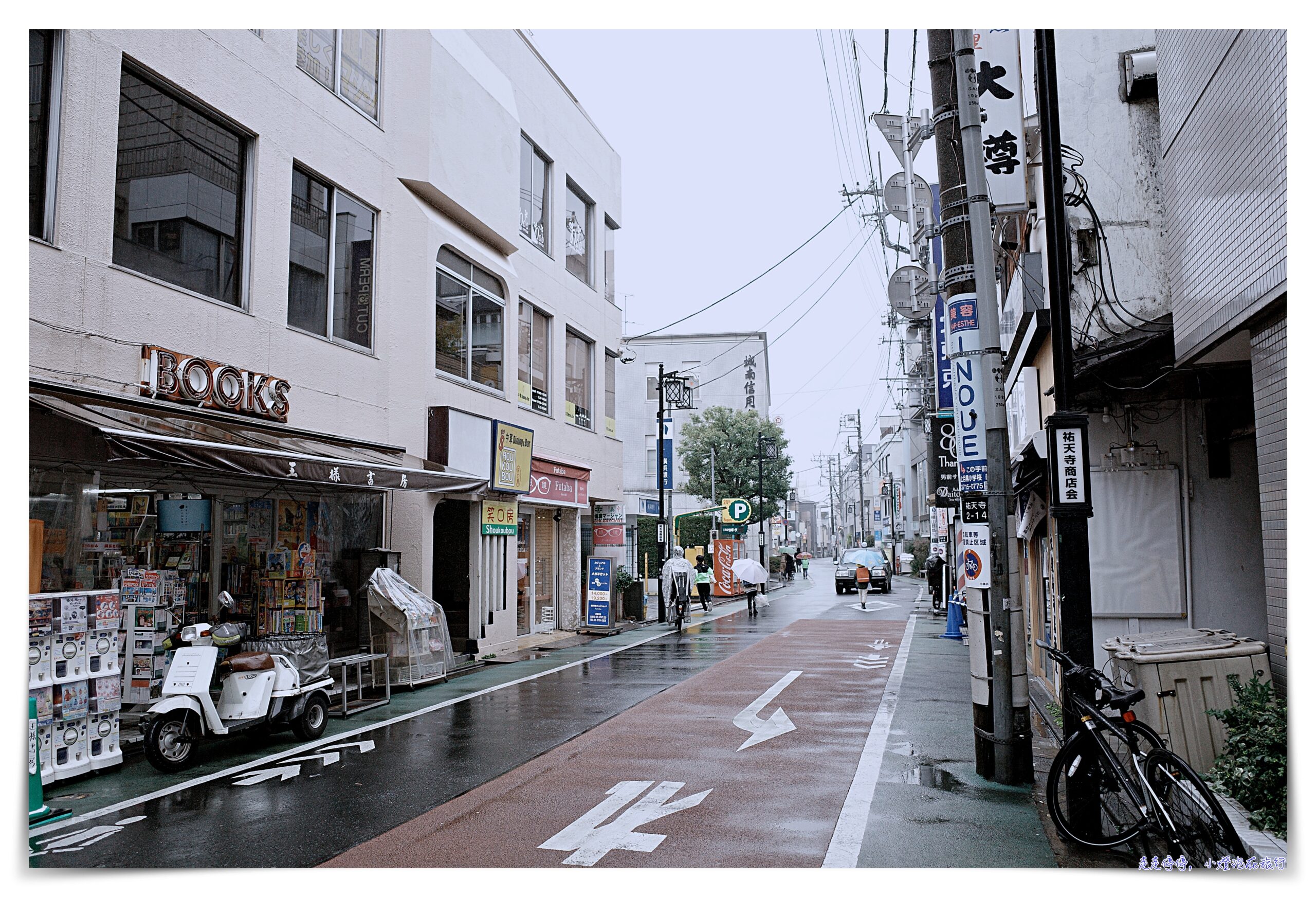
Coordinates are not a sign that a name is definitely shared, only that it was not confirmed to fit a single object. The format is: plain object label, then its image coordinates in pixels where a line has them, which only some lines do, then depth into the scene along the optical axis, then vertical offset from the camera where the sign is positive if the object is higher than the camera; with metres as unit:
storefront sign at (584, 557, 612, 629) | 23.06 -1.58
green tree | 54.12 +4.68
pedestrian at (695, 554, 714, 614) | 31.91 -1.58
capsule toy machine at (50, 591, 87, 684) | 8.39 -0.93
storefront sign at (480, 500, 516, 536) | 18.30 +0.30
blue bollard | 21.05 -1.94
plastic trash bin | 7.18 -1.18
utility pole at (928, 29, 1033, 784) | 8.16 +1.30
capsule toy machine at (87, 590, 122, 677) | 8.80 -0.94
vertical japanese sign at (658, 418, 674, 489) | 30.34 +2.80
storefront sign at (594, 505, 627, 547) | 24.97 +0.07
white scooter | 8.80 -1.69
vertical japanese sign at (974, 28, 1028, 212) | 11.08 +4.90
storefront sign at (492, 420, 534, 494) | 18.52 +1.55
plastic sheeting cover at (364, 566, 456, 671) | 13.13 -1.08
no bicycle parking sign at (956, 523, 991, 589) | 8.25 -0.19
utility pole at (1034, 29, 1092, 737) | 6.77 +0.70
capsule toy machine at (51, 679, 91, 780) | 8.30 -1.75
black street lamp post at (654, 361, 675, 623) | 25.84 +0.25
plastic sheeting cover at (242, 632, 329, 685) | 10.63 -1.34
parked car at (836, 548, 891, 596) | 39.88 -1.58
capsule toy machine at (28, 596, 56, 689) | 8.09 -0.95
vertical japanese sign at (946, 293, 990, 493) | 8.40 +1.29
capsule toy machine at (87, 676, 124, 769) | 8.70 -1.76
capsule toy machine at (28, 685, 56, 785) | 8.09 -1.69
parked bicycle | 5.48 -1.60
